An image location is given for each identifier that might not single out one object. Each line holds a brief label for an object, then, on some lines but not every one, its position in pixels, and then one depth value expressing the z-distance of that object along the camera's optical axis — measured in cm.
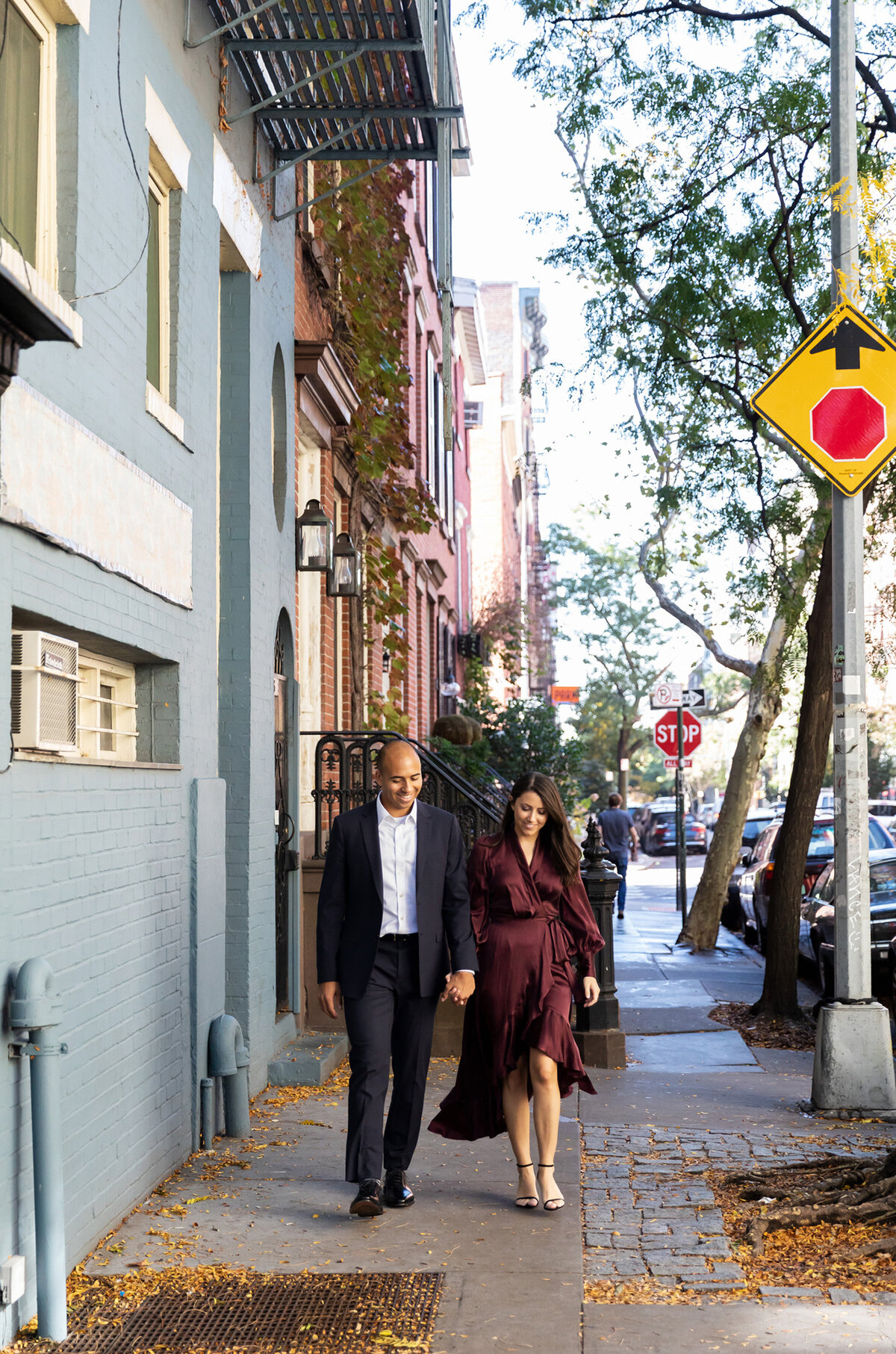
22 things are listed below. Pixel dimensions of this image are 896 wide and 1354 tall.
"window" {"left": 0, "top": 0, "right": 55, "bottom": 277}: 495
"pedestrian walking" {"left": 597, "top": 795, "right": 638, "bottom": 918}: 2162
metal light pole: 791
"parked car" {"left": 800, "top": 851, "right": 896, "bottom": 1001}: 1200
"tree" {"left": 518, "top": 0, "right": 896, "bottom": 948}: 1173
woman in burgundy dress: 596
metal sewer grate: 452
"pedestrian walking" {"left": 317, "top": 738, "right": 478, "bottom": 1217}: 591
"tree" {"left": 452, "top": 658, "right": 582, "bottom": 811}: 2266
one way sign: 2186
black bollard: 965
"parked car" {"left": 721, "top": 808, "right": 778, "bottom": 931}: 2216
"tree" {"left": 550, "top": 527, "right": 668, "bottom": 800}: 5706
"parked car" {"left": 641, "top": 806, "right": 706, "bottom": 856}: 4516
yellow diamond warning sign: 825
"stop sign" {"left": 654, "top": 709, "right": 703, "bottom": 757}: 2228
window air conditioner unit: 467
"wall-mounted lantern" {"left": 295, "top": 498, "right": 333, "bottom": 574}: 1020
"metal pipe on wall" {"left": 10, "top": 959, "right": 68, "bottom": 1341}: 443
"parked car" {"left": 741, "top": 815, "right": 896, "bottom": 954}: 1670
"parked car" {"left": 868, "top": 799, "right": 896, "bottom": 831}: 3556
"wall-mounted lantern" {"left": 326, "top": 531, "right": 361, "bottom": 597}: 1102
